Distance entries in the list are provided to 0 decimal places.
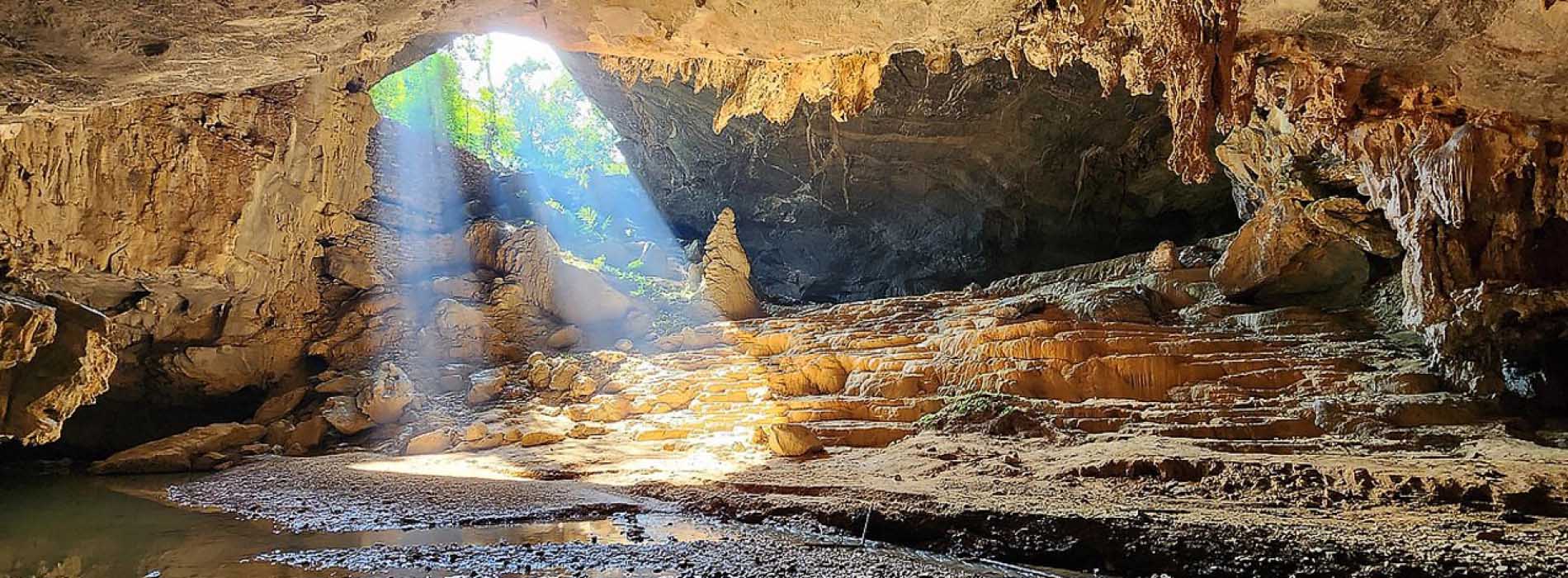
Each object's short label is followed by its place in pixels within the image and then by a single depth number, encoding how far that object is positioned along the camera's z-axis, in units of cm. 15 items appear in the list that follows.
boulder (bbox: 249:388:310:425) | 1107
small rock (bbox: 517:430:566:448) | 927
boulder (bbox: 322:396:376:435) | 1051
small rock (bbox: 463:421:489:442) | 941
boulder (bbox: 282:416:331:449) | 1009
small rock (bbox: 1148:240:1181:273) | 1362
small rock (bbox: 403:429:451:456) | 927
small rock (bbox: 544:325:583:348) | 1430
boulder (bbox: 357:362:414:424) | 1070
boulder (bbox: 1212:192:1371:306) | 1191
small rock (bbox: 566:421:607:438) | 973
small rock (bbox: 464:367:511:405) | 1166
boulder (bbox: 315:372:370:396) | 1145
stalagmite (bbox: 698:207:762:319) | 1605
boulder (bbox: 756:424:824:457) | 755
